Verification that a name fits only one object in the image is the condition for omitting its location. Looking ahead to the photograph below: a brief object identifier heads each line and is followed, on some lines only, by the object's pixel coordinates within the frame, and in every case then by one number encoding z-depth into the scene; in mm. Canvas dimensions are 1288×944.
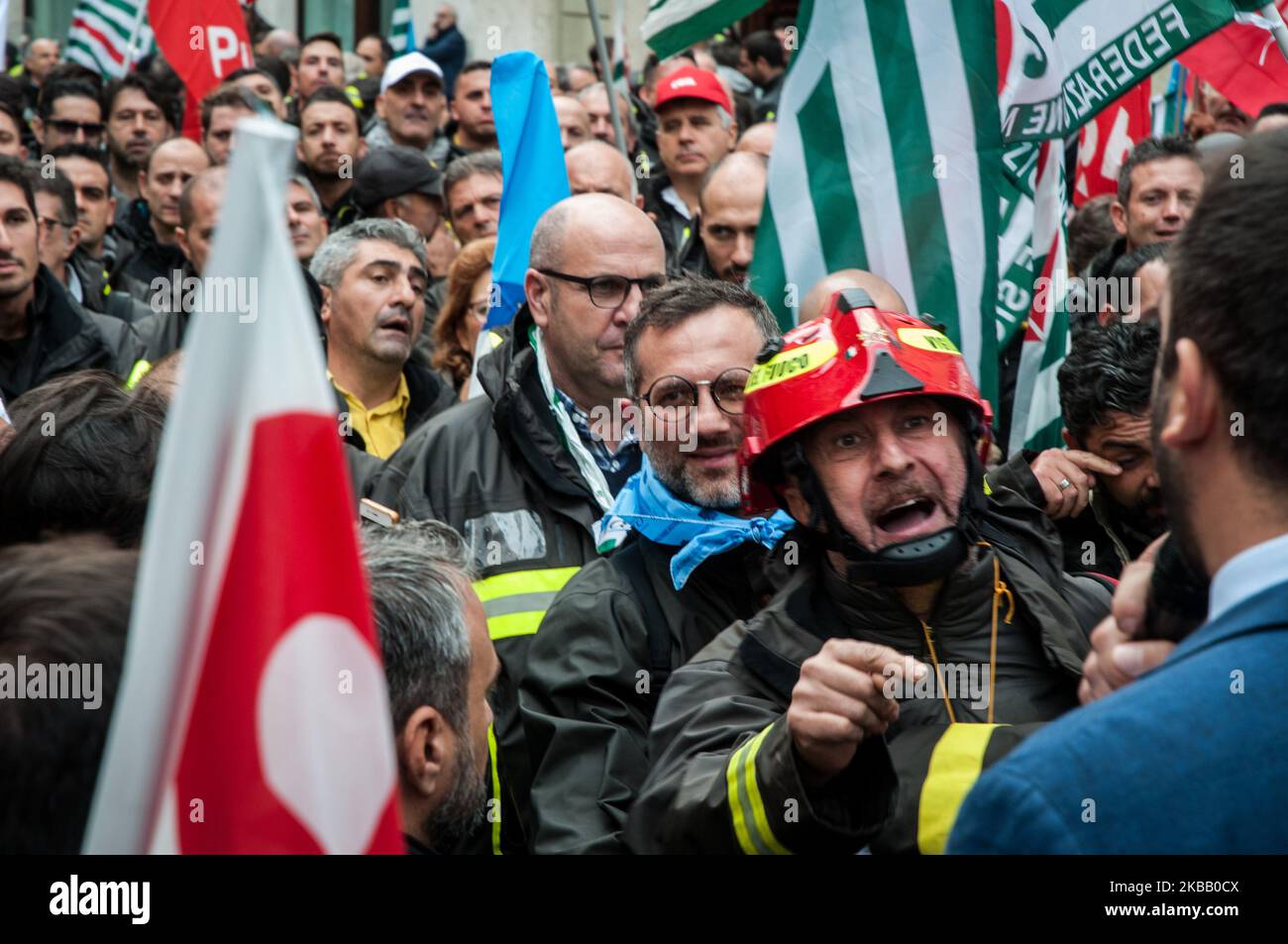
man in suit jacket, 1590
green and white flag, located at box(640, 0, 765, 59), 5941
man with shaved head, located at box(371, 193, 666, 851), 4383
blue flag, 5879
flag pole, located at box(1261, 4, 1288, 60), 4965
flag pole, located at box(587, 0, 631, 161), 7208
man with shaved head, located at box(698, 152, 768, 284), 6590
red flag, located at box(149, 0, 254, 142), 9867
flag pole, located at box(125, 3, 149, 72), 10812
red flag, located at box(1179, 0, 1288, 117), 5930
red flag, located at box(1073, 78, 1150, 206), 7996
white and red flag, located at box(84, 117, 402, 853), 1618
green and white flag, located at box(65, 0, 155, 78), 10977
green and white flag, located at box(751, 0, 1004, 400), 4863
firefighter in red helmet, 2771
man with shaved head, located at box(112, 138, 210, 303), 8742
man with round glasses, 3326
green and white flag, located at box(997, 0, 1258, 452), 4965
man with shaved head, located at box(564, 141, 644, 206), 7309
